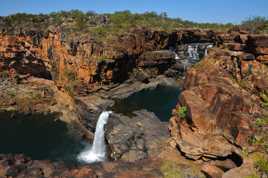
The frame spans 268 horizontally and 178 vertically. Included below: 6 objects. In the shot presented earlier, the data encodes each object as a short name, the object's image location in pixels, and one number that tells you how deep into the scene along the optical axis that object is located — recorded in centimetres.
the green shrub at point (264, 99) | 1608
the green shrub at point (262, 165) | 1392
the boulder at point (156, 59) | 5003
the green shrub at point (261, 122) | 1556
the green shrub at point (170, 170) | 1723
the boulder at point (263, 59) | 1710
